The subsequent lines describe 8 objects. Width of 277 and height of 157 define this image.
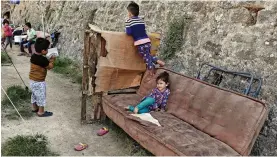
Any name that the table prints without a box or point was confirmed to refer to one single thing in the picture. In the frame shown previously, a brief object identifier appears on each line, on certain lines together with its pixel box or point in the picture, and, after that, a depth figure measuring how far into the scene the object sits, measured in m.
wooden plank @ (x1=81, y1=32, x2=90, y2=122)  3.45
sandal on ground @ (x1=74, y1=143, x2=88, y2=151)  2.90
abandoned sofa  2.30
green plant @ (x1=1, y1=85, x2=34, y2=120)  3.57
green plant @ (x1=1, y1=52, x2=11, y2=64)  6.25
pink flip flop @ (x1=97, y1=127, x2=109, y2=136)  3.27
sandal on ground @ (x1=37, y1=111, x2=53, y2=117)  3.65
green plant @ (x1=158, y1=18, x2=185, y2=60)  3.95
